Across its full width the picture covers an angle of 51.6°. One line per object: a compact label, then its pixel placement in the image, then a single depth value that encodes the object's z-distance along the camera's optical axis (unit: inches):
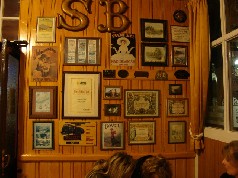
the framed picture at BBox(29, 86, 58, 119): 113.0
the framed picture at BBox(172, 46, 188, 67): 120.3
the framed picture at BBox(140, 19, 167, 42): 119.3
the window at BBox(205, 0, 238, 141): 99.8
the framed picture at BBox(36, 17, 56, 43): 115.0
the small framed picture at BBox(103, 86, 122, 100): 115.6
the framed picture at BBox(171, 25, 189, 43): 121.1
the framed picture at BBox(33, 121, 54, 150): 112.6
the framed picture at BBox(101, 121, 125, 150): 115.1
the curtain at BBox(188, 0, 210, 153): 109.7
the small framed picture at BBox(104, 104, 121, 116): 115.3
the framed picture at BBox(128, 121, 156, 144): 116.6
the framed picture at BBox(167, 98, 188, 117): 119.0
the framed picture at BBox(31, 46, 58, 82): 113.8
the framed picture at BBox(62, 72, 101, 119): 114.1
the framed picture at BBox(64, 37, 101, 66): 115.1
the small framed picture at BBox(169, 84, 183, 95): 119.4
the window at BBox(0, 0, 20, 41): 117.4
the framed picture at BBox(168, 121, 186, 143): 118.7
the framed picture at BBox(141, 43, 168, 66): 118.5
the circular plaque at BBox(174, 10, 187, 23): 122.1
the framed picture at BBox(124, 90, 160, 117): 116.8
